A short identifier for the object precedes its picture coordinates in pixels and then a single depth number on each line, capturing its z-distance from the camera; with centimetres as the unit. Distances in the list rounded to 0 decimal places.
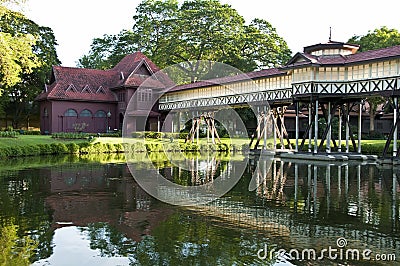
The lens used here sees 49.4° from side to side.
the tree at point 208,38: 4753
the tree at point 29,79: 4959
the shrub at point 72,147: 3303
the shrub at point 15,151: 2908
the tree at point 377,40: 4472
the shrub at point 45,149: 3170
